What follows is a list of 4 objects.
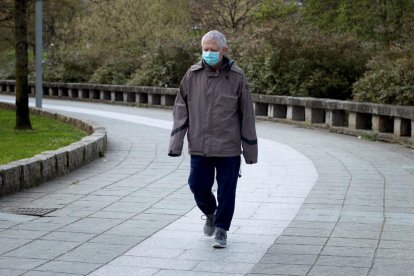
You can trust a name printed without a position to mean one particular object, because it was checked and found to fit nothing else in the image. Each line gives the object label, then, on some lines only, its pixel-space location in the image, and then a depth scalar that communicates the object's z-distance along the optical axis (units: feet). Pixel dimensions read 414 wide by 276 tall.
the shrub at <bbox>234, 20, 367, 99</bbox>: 106.32
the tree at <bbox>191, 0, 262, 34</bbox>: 207.15
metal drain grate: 41.63
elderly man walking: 34.41
